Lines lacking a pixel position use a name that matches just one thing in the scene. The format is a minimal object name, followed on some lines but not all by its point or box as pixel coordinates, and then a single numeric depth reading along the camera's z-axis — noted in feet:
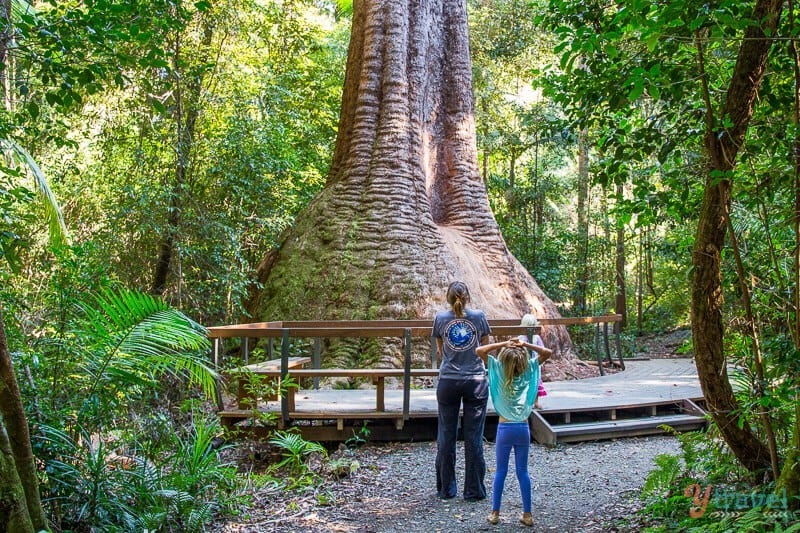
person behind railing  24.03
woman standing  18.11
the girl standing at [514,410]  16.19
